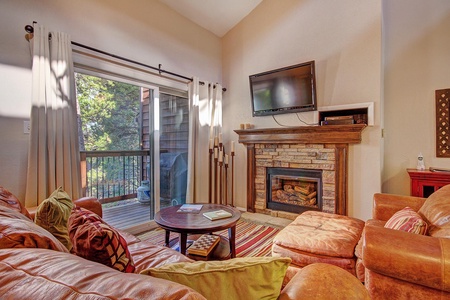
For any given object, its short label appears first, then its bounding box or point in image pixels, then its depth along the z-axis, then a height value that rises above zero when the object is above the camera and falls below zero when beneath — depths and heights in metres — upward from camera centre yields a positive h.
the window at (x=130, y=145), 2.67 +0.05
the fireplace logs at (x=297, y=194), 3.31 -0.67
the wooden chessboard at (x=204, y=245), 1.77 -0.77
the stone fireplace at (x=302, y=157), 2.94 -0.12
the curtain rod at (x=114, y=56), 2.06 +1.05
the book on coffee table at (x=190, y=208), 2.22 -0.58
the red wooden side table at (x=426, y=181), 2.50 -0.36
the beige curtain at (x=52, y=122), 2.05 +0.25
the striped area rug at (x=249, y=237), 2.37 -1.04
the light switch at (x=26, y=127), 2.11 +0.20
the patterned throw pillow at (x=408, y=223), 1.31 -0.44
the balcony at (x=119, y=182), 2.81 -0.43
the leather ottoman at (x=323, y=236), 1.55 -0.64
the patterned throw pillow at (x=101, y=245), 0.83 -0.35
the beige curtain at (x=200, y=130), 3.44 +0.29
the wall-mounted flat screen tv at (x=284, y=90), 3.10 +0.83
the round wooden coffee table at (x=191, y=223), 1.76 -0.59
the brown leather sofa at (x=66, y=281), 0.45 -0.28
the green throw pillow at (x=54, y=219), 1.25 -0.38
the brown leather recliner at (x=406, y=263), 1.02 -0.53
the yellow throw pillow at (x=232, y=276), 0.64 -0.37
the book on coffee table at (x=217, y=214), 1.98 -0.58
